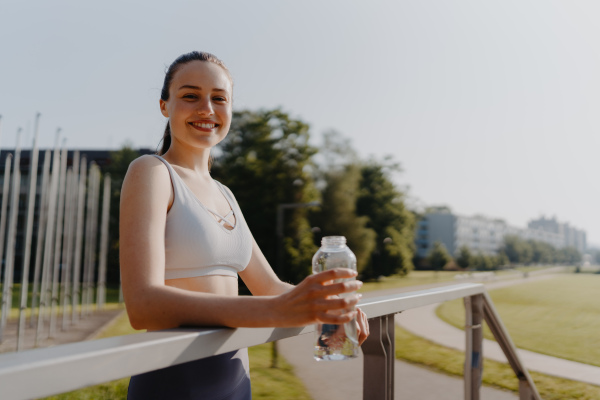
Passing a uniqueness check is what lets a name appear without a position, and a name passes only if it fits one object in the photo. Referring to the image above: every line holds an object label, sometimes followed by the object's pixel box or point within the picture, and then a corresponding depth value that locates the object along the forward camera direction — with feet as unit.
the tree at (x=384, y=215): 140.97
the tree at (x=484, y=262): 246.27
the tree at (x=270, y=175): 100.63
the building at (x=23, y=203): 168.79
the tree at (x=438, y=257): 244.22
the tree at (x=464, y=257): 245.04
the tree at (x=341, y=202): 123.75
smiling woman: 2.87
